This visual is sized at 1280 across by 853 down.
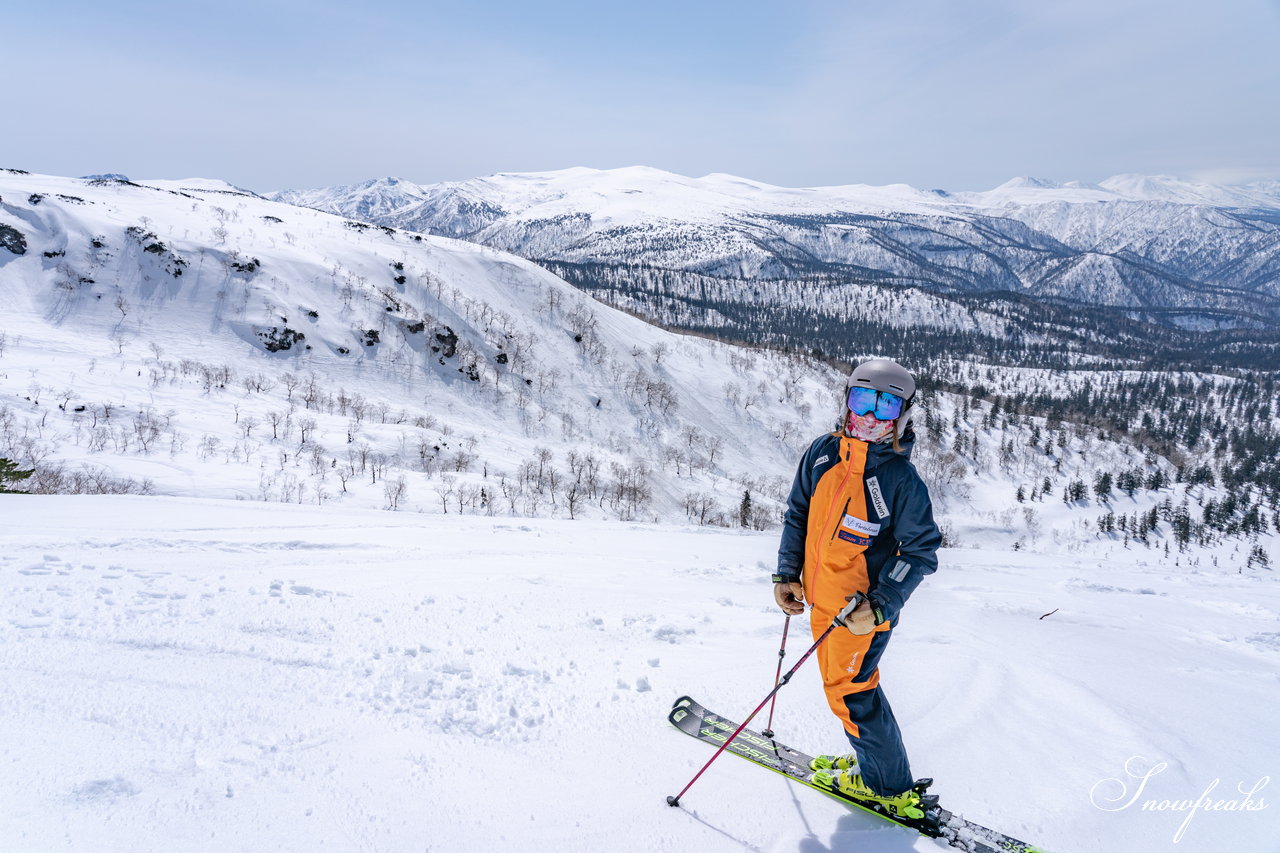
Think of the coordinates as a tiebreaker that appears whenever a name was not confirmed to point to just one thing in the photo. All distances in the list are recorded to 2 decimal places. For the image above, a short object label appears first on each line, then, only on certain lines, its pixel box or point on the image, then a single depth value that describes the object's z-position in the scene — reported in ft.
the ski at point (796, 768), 12.03
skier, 11.78
